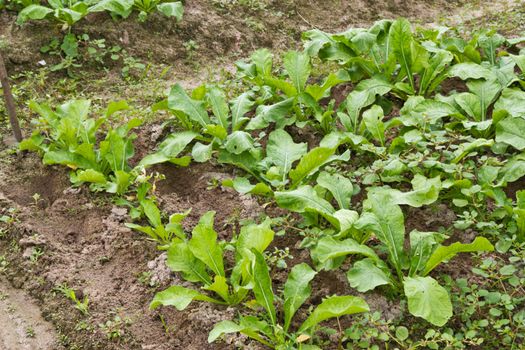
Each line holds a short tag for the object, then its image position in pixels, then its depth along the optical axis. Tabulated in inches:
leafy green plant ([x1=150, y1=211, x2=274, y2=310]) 134.7
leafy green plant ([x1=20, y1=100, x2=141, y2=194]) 172.7
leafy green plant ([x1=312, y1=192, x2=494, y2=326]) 125.7
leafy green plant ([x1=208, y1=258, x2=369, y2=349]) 123.2
